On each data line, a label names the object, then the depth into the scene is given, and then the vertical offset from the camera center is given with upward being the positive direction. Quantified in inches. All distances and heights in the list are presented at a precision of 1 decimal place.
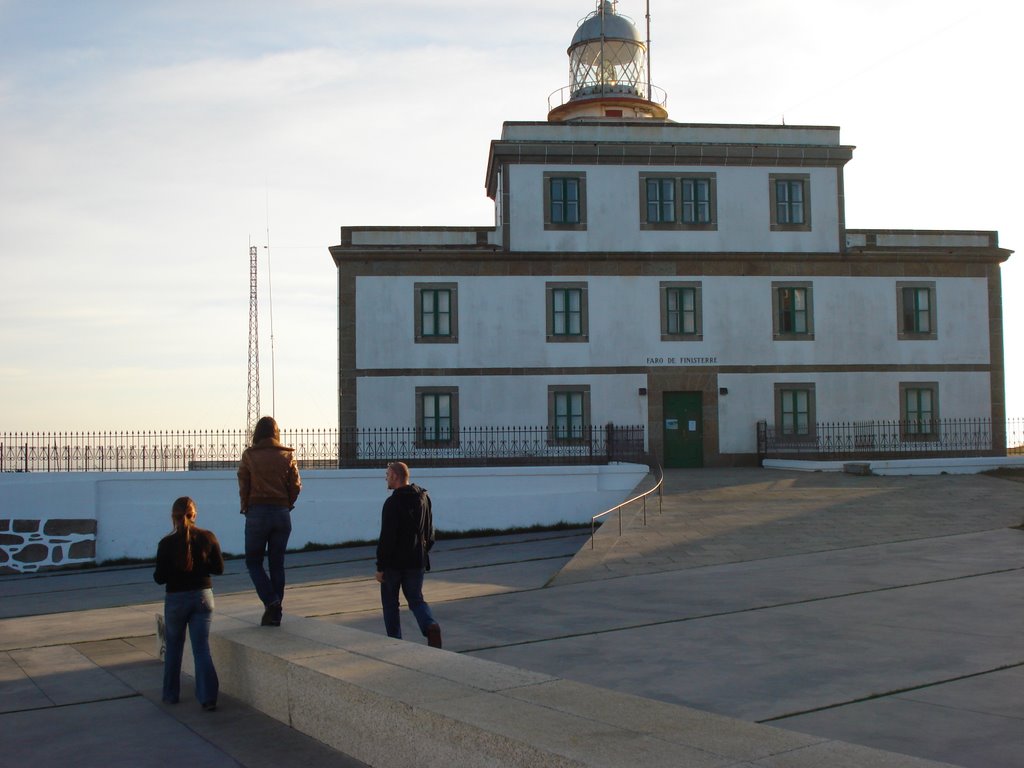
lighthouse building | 1240.8 +128.0
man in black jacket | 371.2 -44.3
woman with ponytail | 307.9 -47.3
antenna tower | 2252.7 +214.1
